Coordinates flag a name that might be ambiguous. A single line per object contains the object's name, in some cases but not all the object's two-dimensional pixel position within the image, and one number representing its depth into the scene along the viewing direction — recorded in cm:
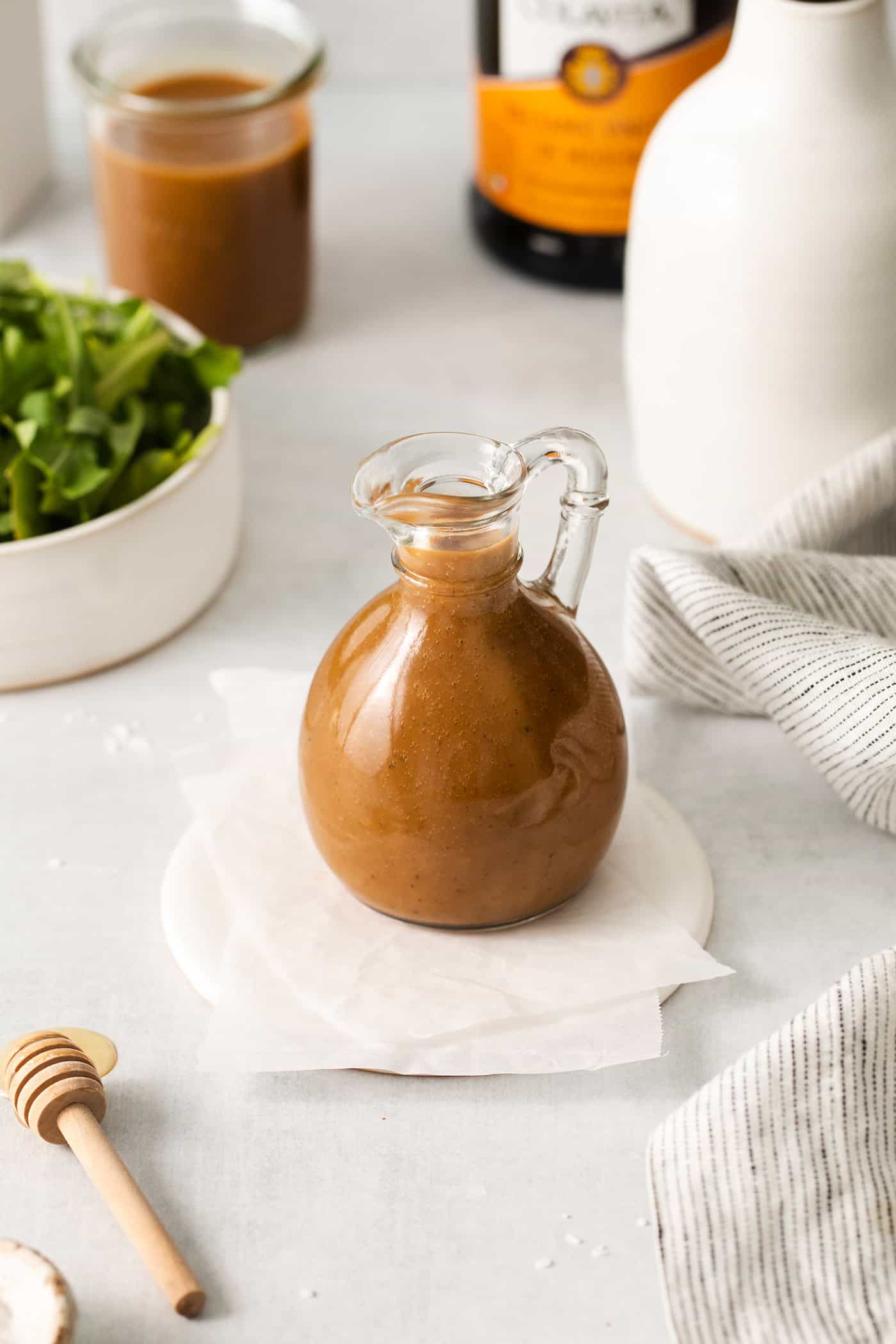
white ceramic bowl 91
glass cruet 79
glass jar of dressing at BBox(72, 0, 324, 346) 103
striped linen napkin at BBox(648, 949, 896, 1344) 75
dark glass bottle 104
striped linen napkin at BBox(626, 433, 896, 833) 85
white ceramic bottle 90
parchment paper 80
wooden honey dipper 75
